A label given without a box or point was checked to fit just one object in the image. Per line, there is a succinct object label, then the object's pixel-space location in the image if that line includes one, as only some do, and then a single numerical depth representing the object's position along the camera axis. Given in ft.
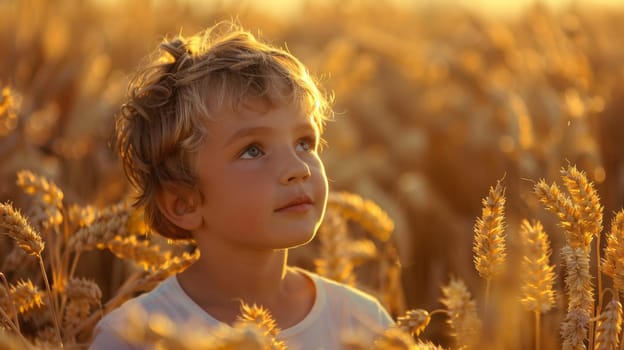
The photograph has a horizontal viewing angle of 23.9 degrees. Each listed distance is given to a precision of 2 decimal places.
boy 4.04
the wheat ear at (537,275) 3.53
